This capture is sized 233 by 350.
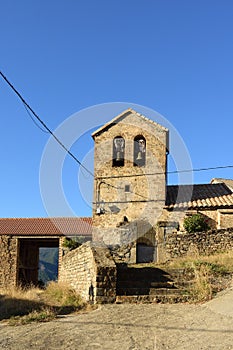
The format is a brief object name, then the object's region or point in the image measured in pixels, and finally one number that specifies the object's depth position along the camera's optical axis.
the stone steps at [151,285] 10.34
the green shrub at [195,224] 19.44
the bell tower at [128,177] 20.56
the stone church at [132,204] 20.12
